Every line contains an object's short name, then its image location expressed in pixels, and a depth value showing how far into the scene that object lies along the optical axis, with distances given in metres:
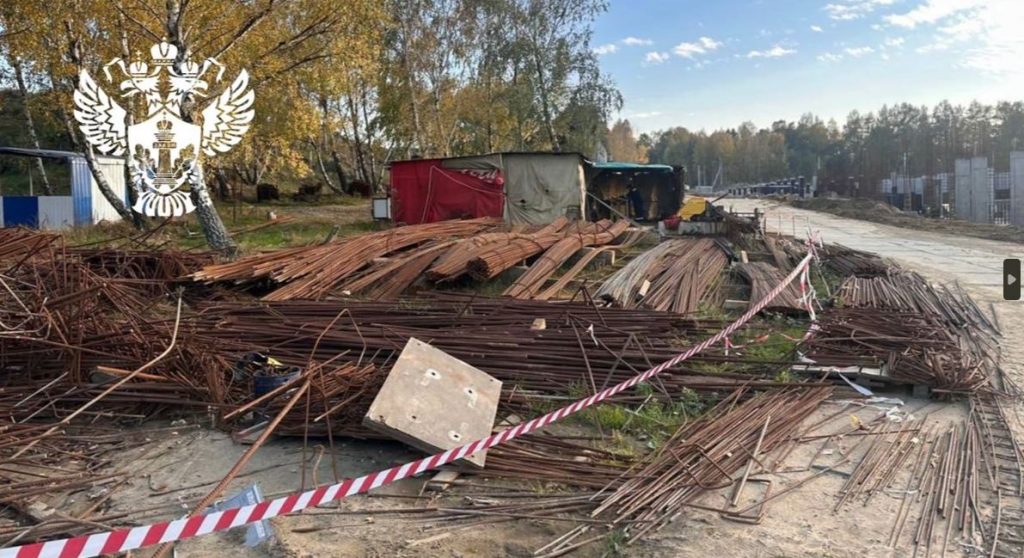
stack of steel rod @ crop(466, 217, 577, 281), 10.02
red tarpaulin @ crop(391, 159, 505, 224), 19.41
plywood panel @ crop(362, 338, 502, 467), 4.19
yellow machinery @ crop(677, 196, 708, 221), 22.59
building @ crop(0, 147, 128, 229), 20.02
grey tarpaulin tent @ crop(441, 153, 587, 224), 19.55
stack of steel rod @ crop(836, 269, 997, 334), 8.61
